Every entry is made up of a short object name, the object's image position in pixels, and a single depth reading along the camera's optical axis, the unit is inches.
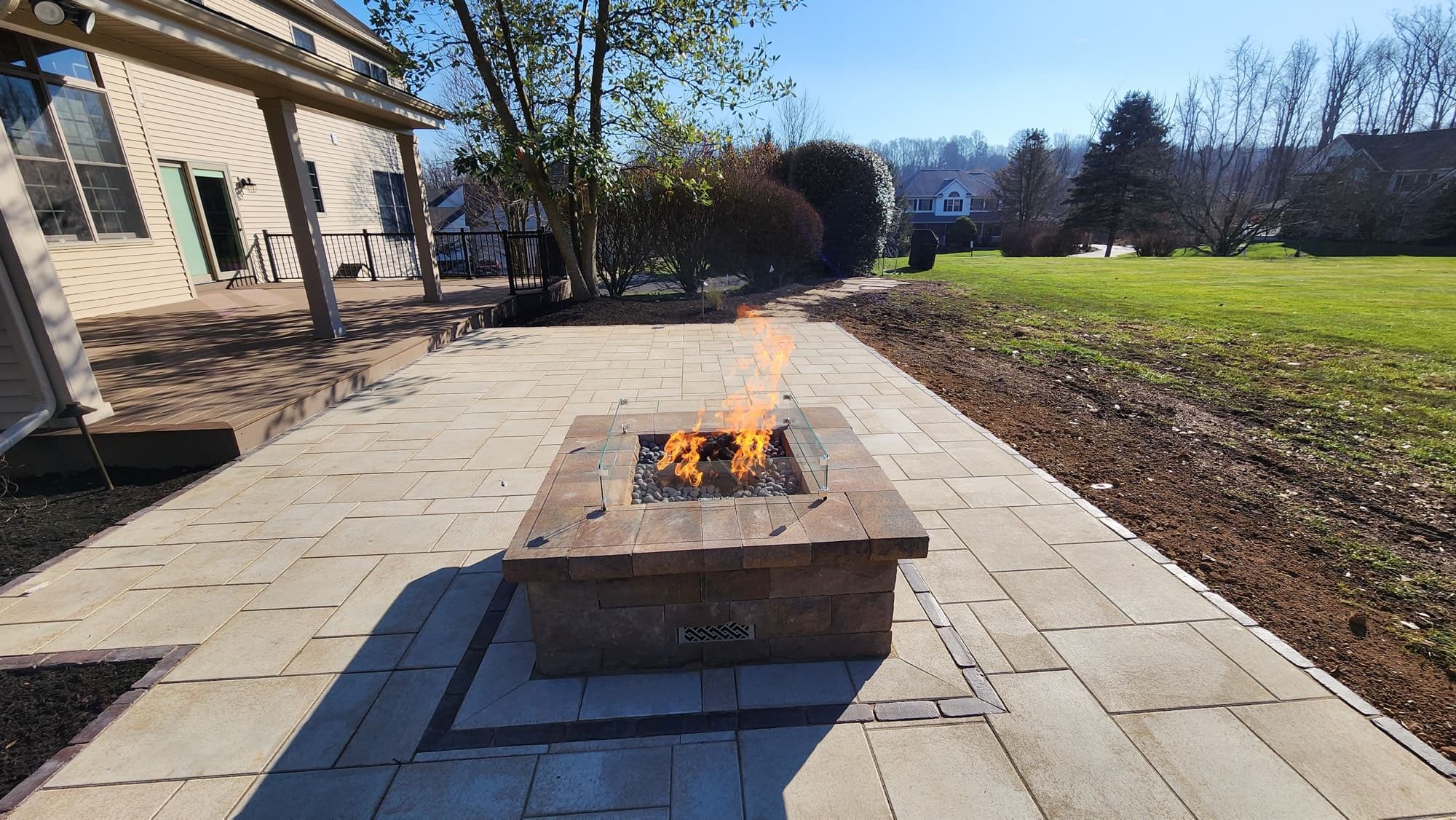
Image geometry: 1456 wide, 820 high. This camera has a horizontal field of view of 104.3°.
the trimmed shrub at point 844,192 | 600.4
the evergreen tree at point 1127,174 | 1225.4
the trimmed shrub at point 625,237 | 472.1
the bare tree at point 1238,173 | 1151.6
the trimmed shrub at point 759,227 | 498.0
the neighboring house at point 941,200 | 1972.2
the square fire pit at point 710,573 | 86.5
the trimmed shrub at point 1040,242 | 1132.5
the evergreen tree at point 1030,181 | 1540.4
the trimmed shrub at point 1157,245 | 1081.4
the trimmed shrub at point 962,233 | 1465.3
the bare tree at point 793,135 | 1019.9
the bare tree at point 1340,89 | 1299.2
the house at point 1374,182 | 1004.6
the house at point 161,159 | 169.0
